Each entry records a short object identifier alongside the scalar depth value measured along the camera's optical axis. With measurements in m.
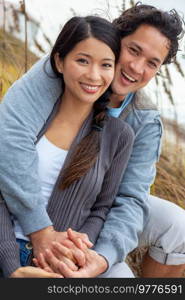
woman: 2.46
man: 2.43
